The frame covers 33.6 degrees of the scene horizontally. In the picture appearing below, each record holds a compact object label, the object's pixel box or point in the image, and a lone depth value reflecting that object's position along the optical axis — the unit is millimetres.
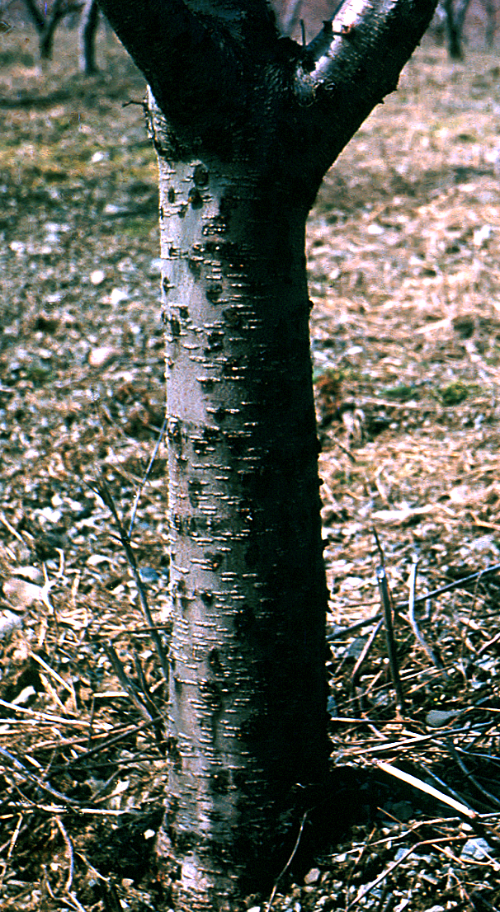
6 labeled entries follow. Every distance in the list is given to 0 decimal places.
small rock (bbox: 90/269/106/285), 4688
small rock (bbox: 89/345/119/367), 3852
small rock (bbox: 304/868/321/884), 1538
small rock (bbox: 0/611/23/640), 2281
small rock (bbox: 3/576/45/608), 2400
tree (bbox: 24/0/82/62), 10406
